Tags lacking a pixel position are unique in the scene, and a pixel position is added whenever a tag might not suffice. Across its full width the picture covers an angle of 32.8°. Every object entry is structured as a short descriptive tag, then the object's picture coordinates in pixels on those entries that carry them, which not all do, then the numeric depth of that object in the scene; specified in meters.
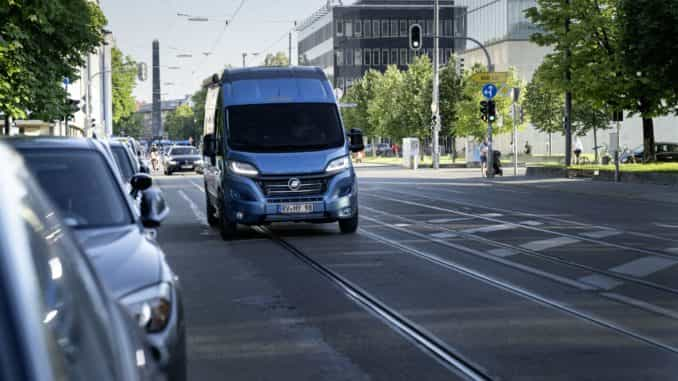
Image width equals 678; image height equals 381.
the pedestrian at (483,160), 49.05
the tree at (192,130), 188.88
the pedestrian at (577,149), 62.63
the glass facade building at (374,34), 133.75
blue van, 16.36
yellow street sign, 45.77
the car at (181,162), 58.22
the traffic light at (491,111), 45.72
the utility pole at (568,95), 42.38
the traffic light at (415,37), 44.25
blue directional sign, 46.06
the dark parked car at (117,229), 4.36
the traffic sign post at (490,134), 45.16
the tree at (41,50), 24.64
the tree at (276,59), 165.62
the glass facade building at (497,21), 92.12
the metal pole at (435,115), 59.38
